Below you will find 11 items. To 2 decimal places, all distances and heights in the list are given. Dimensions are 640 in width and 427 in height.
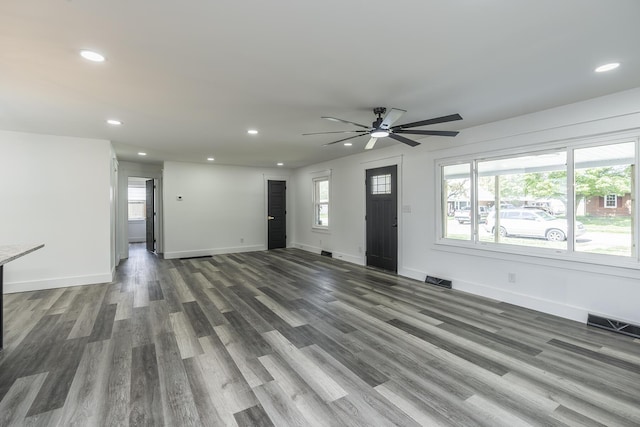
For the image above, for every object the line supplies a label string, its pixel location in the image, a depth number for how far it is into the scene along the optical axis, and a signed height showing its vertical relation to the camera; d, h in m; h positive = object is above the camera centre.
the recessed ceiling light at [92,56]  2.18 +1.20
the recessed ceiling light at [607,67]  2.42 +1.22
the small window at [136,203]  11.47 +0.34
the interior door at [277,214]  8.88 -0.09
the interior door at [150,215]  8.30 -0.11
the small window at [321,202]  7.91 +0.25
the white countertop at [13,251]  2.25 -0.35
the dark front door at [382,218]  5.74 -0.15
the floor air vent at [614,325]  2.98 -1.23
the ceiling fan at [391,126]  2.84 +0.93
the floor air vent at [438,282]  4.75 -1.19
